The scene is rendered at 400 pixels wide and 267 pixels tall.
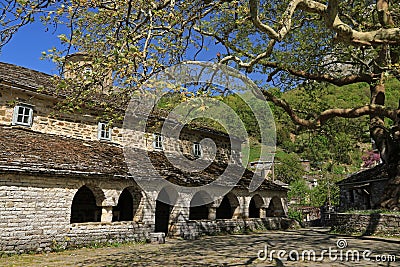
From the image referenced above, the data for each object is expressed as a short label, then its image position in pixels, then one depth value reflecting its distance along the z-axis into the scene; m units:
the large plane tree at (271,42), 6.12
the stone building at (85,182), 11.45
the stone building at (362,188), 24.20
